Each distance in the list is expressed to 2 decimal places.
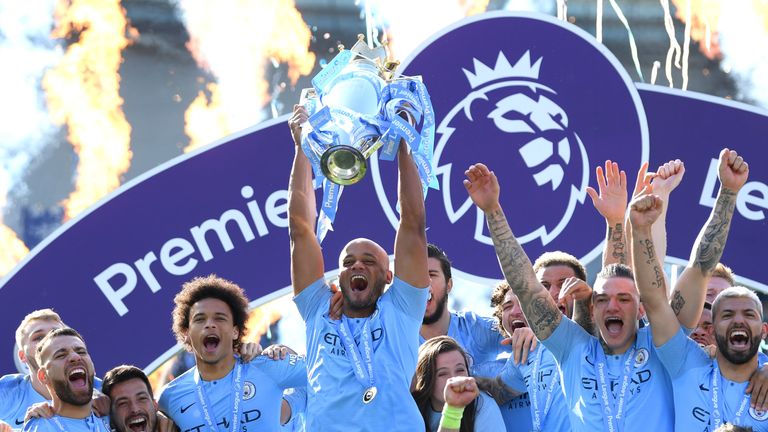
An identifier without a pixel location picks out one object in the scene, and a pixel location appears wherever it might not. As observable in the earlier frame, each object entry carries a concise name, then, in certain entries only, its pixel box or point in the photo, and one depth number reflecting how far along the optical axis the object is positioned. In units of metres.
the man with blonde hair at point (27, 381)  11.41
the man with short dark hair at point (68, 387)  10.02
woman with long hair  9.80
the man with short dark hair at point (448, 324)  11.25
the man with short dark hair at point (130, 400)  10.26
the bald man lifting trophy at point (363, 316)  9.15
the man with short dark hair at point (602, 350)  9.57
